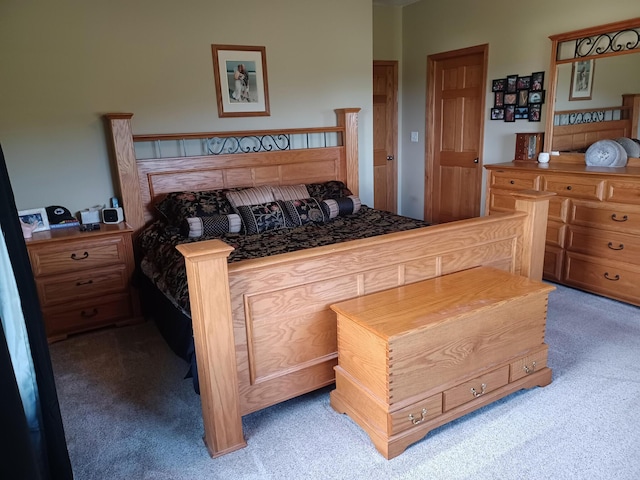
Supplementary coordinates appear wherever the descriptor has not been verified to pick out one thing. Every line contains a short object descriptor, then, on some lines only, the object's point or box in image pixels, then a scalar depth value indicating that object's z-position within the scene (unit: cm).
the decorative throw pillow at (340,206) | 369
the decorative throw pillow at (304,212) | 353
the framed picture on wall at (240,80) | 384
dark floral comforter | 270
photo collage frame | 425
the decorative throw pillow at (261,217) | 338
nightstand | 310
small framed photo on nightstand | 324
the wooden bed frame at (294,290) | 190
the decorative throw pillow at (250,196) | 356
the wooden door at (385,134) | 559
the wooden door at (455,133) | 492
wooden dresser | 332
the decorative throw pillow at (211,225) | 324
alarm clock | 350
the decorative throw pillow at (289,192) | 372
